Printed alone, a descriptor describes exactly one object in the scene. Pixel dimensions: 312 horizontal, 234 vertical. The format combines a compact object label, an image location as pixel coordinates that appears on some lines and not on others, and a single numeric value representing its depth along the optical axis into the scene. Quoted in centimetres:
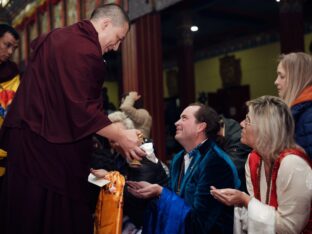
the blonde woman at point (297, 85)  212
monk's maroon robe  174
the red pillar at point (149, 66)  447
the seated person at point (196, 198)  214
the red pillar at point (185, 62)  787
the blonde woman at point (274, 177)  177
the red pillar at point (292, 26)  667
